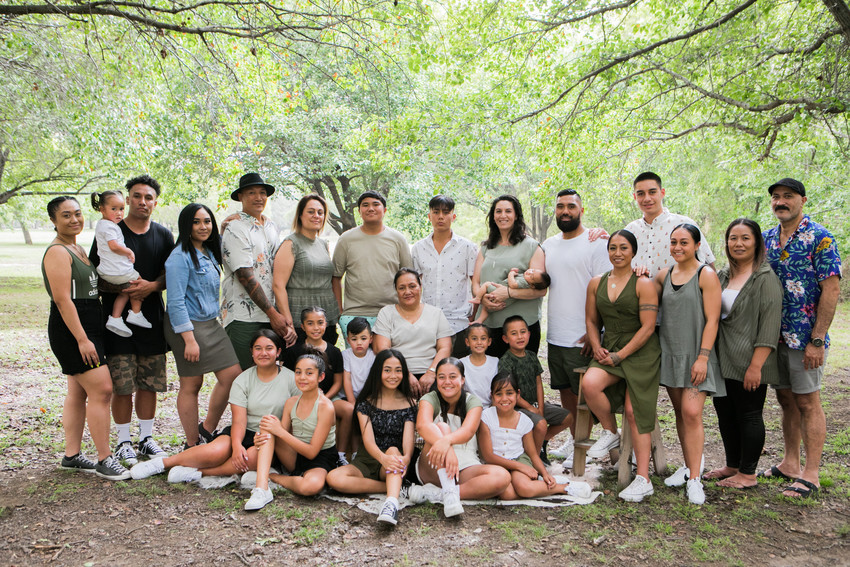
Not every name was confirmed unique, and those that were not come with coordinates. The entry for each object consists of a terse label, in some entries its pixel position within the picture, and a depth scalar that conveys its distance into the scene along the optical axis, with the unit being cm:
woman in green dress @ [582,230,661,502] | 396
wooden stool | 427
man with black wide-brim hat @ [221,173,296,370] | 439
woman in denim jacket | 418
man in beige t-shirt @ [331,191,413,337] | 464
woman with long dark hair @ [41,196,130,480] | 386
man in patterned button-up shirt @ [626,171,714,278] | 423
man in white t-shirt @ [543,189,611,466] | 440
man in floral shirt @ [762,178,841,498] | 385
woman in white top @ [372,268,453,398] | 434
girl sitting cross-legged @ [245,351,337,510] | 384
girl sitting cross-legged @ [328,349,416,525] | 387
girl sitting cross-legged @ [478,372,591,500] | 388
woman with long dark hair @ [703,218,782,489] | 385
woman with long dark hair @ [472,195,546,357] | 443
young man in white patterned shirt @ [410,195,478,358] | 468
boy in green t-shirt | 425
